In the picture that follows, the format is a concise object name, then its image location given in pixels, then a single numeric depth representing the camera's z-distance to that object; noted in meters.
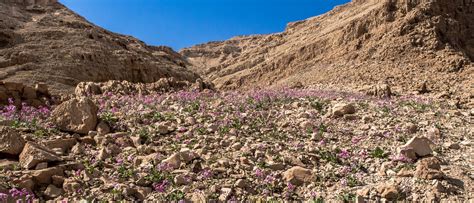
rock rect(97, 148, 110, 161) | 7.37
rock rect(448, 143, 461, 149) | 8.66
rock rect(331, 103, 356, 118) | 10.86
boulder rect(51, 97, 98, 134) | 8.66
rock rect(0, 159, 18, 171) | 6.54
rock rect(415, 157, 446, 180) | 6.73
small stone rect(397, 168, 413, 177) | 6.91
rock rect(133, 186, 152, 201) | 6.19
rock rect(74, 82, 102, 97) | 16.55
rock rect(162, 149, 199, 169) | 7.11
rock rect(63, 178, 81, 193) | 6.17
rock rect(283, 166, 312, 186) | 6.84
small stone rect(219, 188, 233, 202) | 6.23
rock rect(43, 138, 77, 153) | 7.61
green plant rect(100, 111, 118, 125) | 9.37
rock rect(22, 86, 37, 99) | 11.77
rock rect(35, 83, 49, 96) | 12.41
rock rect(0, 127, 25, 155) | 7.01
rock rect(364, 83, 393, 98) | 17.08
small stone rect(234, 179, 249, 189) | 6.59
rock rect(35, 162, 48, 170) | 6.48
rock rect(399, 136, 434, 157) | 7.61
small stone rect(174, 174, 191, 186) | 6.52
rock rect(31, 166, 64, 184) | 6.27
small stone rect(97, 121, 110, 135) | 8.72
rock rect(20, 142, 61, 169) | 6.53
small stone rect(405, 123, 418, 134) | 9.64
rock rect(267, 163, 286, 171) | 7.24
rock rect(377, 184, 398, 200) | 6.34
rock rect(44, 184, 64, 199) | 6.09
